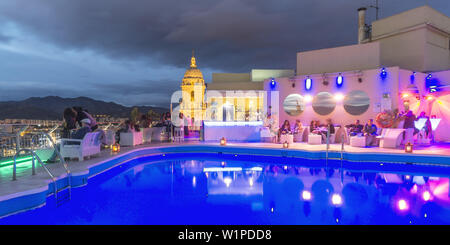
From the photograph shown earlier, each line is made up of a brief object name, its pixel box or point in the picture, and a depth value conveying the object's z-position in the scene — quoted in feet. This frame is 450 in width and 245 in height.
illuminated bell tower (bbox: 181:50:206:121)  179.41
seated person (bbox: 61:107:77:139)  23.06
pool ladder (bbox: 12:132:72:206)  14.68
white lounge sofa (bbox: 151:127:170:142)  36.71
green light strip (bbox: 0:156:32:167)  19.11
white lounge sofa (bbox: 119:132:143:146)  31.55
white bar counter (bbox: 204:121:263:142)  36.47
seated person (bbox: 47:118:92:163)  21.61
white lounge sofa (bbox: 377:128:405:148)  28.50
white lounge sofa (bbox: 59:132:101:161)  20.86
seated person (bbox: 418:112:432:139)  32.68
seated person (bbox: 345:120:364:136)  32.08
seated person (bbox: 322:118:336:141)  34.19
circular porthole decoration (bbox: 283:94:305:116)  39.32
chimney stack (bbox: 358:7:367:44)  57.77
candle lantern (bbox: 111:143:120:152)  26.17
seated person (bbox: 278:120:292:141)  33.31
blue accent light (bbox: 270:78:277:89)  40.55
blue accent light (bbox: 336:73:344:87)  35.83
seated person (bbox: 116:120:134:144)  31.81
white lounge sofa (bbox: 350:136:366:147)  29.91
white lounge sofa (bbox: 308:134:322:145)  32.86
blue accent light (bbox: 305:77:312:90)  38.08
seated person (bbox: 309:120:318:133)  36.27
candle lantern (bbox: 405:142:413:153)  24.99
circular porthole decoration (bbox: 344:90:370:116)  34.73
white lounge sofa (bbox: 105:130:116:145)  28.68
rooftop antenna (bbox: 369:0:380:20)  61.46
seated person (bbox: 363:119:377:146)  30.78
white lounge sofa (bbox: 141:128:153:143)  34.50
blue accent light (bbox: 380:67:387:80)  32.55
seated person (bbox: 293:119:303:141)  35.83
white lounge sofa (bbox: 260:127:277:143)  34.82
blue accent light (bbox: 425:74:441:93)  35.45
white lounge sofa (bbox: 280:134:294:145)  32.22
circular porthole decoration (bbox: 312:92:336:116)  37.17
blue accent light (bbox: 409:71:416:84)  33.86
